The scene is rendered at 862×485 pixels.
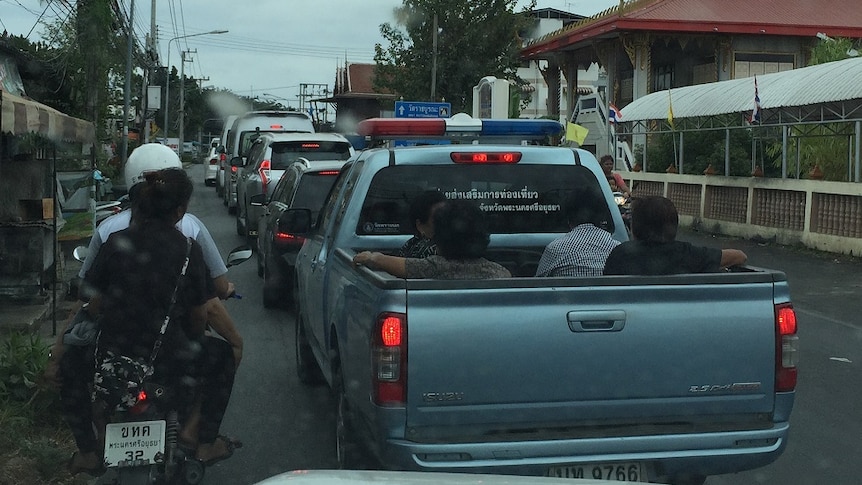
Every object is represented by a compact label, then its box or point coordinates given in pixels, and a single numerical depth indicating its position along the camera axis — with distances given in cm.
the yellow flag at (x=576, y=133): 2108
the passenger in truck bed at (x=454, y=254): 498
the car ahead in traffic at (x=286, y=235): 1145
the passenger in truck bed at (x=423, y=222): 590
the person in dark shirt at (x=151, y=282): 446
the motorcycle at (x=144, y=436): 438
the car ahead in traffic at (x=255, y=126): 2812
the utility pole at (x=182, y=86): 6800
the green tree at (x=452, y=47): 4322
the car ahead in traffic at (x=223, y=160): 3013
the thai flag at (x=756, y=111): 2292
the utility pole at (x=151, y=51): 4411
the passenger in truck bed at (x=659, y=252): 530
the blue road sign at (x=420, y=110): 3166
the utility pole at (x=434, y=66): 4000
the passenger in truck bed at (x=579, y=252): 562
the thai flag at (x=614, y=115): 3067
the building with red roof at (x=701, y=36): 3891
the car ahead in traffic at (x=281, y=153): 1694
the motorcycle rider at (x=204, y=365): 463
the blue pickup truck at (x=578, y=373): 420
